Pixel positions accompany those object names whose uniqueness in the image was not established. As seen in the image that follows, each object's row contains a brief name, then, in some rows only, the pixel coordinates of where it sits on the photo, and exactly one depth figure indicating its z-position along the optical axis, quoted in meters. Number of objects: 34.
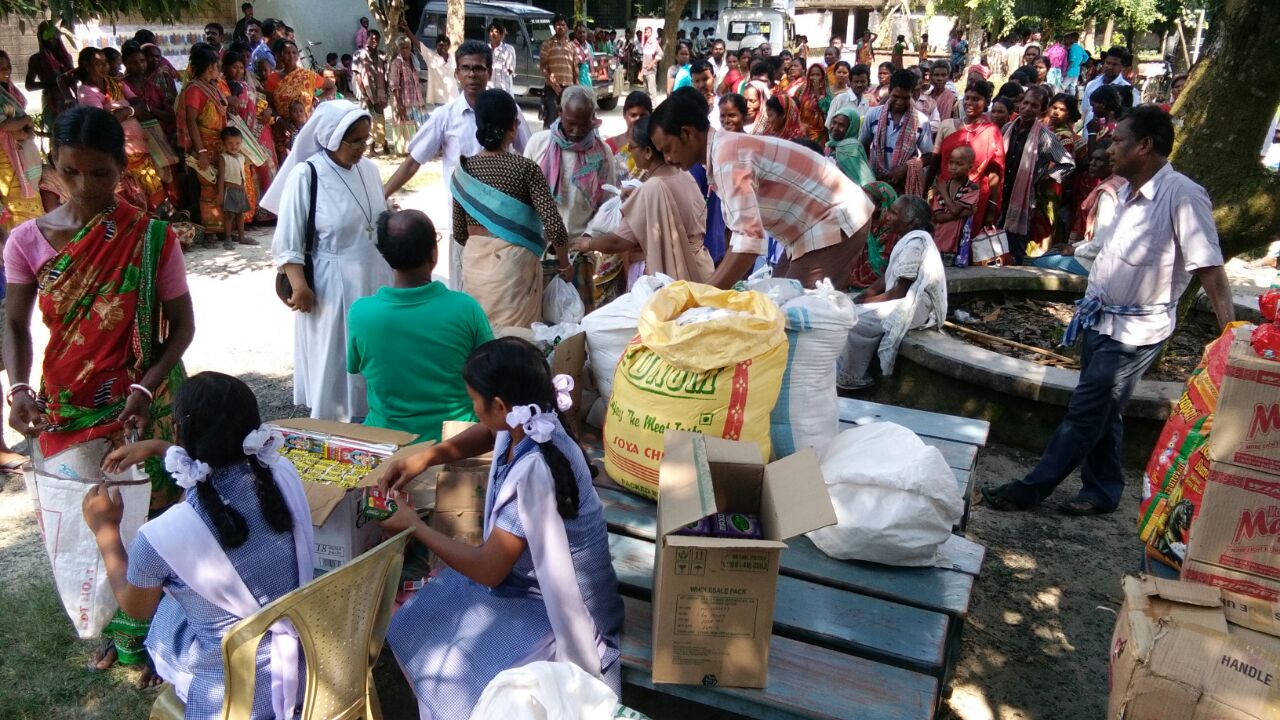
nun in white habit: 3.49
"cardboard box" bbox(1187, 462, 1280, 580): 2.18
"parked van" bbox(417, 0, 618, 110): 16.88
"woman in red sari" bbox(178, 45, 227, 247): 7.77
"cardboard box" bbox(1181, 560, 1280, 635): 2.12
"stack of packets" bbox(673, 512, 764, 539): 2.22
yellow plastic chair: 1.70
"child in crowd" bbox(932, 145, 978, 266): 6.37
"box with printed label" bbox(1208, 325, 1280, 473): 2.14
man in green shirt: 2.84
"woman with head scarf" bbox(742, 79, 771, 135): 8.22
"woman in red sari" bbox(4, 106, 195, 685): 2.49
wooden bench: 2.14
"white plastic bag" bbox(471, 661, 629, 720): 1.60
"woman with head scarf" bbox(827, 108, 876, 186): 6.63
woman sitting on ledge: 4.73
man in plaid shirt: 3.66
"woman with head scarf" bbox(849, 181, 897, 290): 5.62
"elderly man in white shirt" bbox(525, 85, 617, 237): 4.67
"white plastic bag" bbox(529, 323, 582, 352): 3.30
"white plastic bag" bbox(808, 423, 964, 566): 2.47
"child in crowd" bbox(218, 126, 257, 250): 7.90
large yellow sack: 2.64
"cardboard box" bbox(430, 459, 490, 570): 2.48
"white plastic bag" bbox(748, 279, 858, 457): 2.93
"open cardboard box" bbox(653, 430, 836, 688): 2.02
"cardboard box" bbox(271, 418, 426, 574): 2.42
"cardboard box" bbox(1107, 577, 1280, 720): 1.88
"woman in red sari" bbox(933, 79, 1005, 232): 6.72
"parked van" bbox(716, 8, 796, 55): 21.45
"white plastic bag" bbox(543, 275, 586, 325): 4.25
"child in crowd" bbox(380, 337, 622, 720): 2.12
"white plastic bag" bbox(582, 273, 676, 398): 3.11
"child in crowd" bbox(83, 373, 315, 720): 1.89
